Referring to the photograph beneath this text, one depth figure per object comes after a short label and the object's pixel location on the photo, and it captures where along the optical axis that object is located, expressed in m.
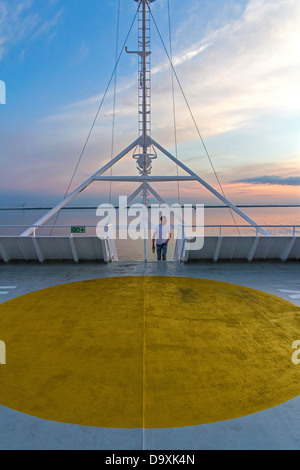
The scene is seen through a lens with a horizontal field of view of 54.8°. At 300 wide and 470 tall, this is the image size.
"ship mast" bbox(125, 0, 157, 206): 13.59
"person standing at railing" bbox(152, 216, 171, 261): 9.88
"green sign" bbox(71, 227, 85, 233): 9.21
